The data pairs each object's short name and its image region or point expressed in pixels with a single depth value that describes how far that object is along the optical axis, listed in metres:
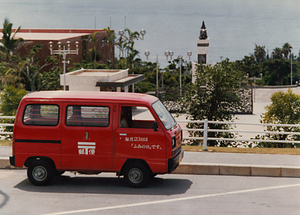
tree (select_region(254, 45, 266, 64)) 122.75
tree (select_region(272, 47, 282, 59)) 118.16
